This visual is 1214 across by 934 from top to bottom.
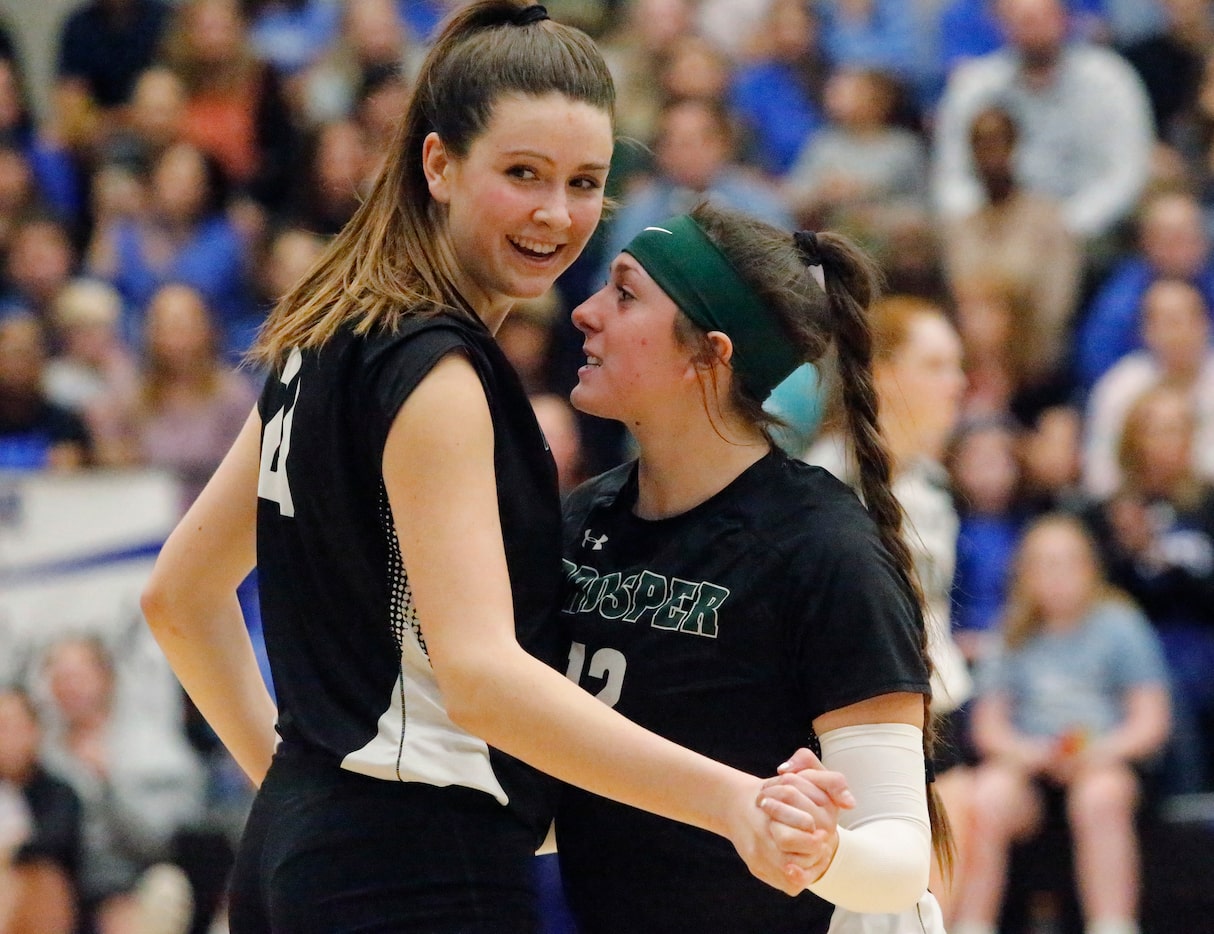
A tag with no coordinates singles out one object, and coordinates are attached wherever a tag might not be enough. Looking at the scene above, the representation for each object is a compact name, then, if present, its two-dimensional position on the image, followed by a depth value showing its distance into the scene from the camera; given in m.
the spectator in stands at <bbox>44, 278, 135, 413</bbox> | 16.05
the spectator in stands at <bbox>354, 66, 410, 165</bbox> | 15.70
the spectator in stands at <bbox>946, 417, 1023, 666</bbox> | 13.63
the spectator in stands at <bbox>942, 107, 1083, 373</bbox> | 15.08
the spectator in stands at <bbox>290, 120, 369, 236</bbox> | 17.05
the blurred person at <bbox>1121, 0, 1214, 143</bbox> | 16.28
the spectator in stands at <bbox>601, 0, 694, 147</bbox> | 16.91
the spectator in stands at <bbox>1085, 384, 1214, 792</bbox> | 12.80
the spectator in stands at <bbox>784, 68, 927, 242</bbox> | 16.12
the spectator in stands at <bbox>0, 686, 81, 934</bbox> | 12.48
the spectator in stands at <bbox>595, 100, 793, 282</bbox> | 15.73
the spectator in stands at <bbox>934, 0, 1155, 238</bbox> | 15.92
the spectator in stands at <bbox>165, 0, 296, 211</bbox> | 18.56
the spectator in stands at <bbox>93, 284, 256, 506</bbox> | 15.02
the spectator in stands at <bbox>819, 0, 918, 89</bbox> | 17.66
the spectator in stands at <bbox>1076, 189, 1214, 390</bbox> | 14.78
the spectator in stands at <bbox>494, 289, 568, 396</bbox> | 14.80
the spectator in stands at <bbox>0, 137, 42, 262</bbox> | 17.48
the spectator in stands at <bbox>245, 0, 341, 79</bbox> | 19.62
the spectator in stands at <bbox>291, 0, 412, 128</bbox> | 18.17
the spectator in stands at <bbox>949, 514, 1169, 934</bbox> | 11.98
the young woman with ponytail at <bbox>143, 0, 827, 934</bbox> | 4.56
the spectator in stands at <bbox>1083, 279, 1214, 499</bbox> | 13.99
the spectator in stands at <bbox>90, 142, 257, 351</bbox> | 17.25
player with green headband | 5.02
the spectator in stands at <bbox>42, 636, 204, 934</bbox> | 12.93
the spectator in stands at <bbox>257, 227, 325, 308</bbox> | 16.08
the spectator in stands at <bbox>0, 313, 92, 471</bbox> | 15.21
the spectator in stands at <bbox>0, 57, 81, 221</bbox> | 18.58
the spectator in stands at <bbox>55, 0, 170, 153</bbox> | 19.61
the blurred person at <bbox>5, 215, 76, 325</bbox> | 17.16
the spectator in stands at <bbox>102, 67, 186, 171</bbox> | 18.20
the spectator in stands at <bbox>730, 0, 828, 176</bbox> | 17.56
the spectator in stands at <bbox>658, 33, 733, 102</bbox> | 16.67
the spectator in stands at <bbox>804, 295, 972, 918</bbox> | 9.50
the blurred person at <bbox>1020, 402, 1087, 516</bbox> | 13.94
